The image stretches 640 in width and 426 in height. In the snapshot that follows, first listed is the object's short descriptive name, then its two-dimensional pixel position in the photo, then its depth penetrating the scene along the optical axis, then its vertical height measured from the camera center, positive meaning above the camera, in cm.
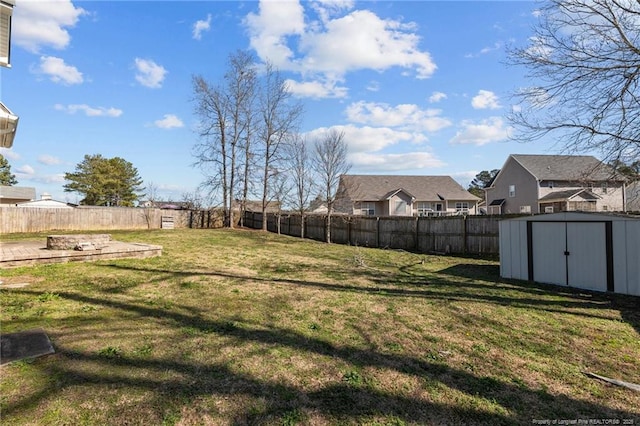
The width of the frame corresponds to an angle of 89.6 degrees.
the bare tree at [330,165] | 1919 +328
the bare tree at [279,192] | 2147 +187
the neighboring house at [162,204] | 3844 +220
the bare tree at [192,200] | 3092 +211
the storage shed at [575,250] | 651 -72
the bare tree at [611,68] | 620 +297
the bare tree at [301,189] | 2030 +197
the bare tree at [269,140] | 2206 +552
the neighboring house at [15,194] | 1935 +173
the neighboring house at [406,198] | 3103 +208
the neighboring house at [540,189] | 2444 +250
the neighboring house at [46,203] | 3148 +195
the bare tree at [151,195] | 3911 +332
